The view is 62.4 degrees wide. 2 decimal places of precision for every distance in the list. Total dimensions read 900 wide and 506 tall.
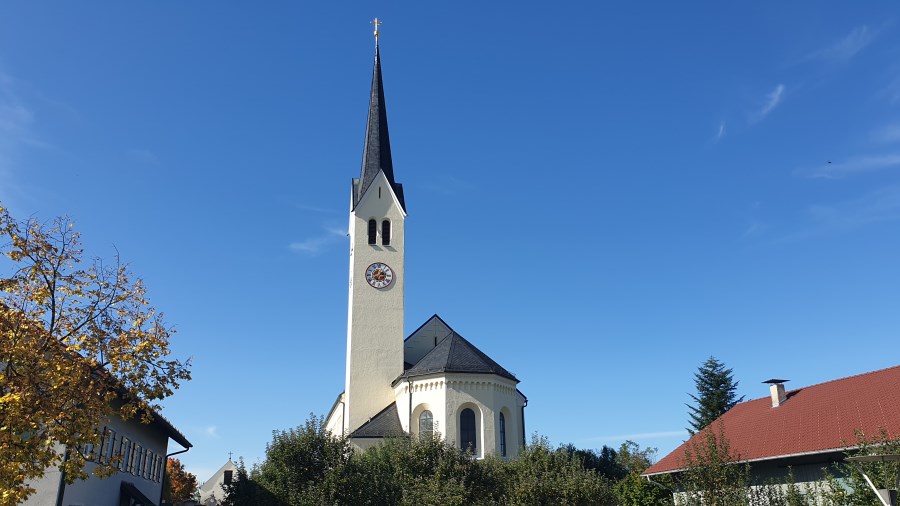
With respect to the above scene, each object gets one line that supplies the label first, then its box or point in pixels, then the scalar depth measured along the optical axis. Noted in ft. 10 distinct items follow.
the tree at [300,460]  98.94
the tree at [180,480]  317.42
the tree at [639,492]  119.14
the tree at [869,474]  54.95
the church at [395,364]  141.49
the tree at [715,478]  59.93
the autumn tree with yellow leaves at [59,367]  38.81
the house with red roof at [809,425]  77.56
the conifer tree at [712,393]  194.39
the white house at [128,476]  71.26
